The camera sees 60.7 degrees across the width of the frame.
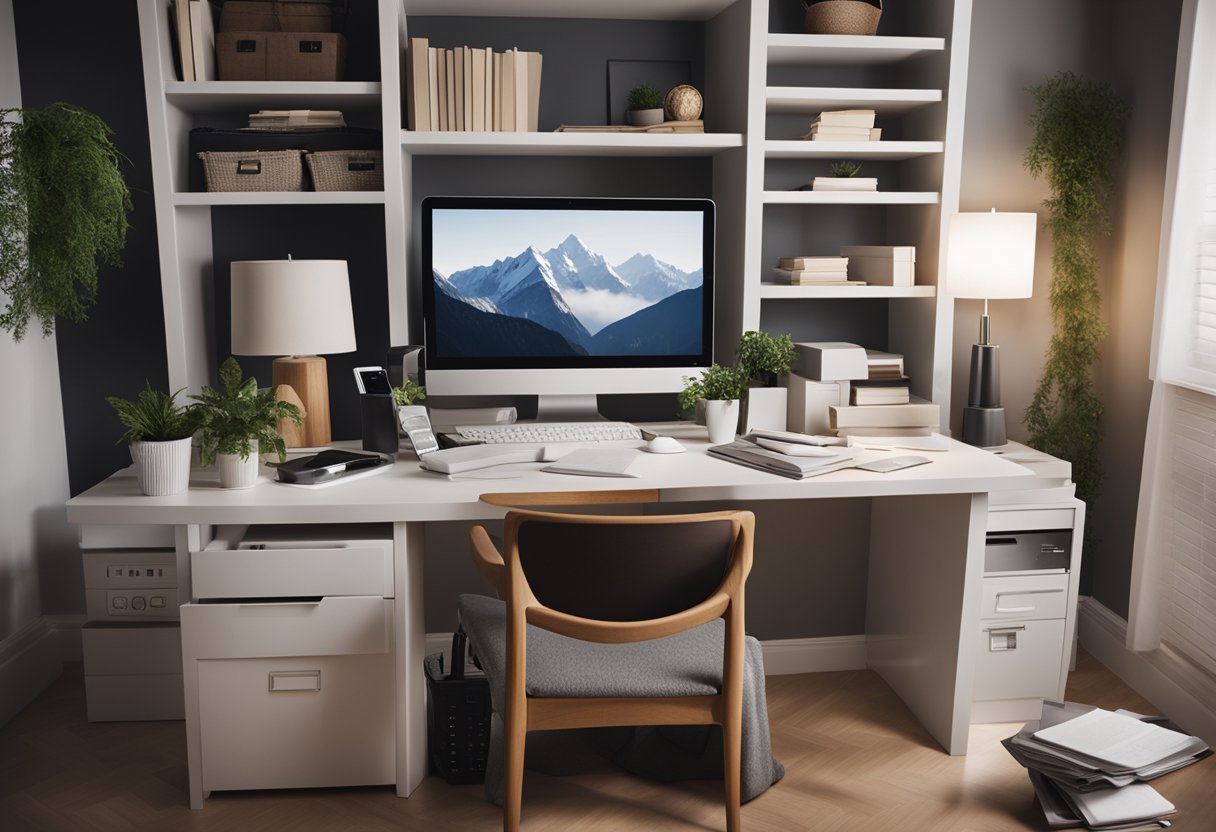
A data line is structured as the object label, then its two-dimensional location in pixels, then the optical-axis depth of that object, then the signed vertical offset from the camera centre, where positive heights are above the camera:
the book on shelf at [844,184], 2.80 +0.20
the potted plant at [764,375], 2.67 -0.31
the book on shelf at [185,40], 2.55 +0.52
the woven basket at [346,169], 2.65 +0.21
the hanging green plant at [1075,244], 3.02 +0.04
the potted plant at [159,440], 2.17 -0.39
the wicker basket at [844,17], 2.78 +0.64
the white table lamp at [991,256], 2.73 +0.01
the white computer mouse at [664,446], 2.54 -0.46
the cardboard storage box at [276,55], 2.62 +0.49
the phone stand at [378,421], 2.46 -0.39
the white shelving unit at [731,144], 2.61 +0.29
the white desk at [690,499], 2.14 -0.54
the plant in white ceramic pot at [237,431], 2.22 -0.38
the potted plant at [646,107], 2.83 +0.40
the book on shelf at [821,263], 2.85 -0.02
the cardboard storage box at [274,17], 2.65 +0.60
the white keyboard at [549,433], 2.60 -0.45
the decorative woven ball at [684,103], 2.79 +0.41
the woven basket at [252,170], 2.63 +0.21
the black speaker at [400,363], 2.55 -0.27
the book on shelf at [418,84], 2.61 +0.43
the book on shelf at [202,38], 2.57 +0.53
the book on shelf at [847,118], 2.79 +0.37
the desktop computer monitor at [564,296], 2.71 -0.11
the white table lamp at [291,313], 2.51 -0.15
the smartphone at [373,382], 2.51 -0.31
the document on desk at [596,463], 2.29 -0.47
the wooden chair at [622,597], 1.88 -0.63
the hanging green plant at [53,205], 2.34 +0.10
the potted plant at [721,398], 2.62 -0.36
